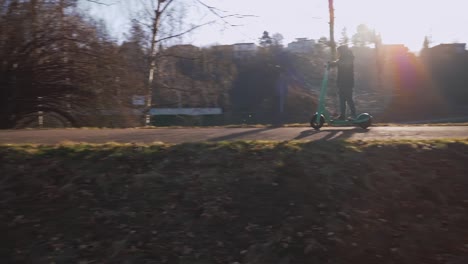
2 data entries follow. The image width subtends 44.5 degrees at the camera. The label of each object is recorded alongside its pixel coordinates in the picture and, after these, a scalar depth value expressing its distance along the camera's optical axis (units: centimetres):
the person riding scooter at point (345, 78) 1088
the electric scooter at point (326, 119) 1062
